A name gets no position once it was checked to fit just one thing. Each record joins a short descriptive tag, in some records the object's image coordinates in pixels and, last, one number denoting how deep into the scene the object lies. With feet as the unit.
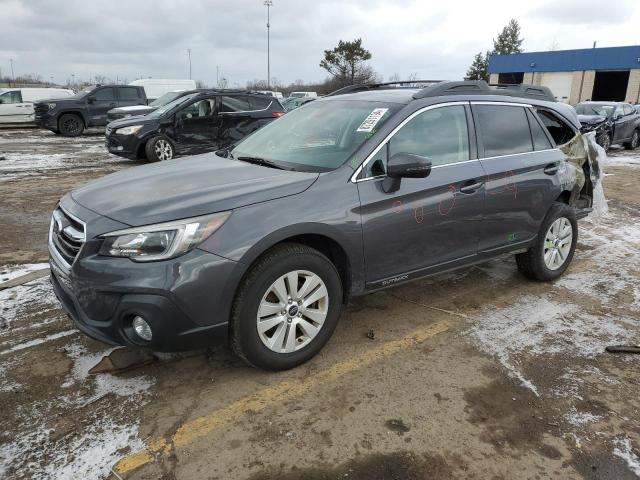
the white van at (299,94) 135.64
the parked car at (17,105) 70.74
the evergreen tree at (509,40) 266.98
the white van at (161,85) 87.61
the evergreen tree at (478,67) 227.65
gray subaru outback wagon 8.90
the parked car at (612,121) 48.47
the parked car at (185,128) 36.55
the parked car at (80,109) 59.88
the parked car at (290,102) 92.53
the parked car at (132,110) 51.25
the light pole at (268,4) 168.96
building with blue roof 130.00
